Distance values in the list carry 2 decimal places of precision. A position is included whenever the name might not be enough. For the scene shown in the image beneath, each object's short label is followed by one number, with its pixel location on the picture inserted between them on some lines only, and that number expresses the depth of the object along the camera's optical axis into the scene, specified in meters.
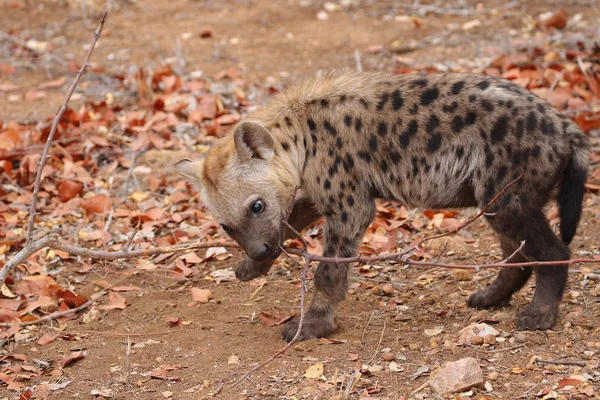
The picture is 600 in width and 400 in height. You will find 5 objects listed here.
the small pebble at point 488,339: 9.34
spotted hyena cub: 9.52
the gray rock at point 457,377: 8.30
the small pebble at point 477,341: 9.33
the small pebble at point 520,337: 9.36
